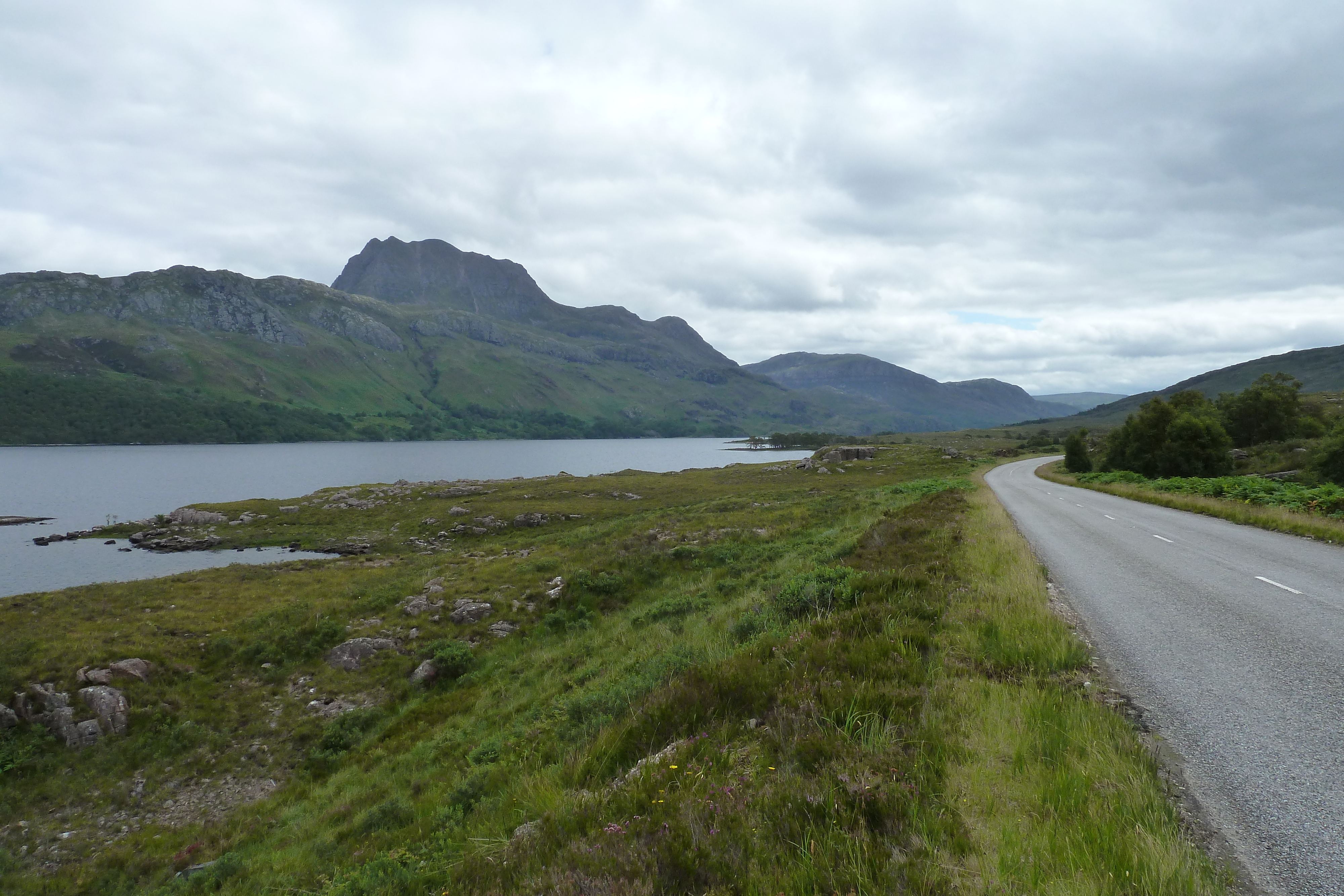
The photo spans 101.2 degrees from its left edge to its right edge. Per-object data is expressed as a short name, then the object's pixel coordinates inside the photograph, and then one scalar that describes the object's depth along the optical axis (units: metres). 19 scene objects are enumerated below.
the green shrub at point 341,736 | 16.73
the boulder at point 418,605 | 25.41
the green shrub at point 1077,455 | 71.12
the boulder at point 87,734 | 16.88
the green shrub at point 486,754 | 11.84
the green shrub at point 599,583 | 24.78
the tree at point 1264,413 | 72.75
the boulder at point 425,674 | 20.22
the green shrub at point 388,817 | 11.03
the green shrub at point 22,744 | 15.84
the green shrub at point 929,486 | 39.84
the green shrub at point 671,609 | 18.98
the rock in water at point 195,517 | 65.81
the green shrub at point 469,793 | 9.54
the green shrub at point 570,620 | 22.17
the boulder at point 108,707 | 17.44
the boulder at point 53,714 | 17.03
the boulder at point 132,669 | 19.38
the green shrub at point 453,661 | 20.48
